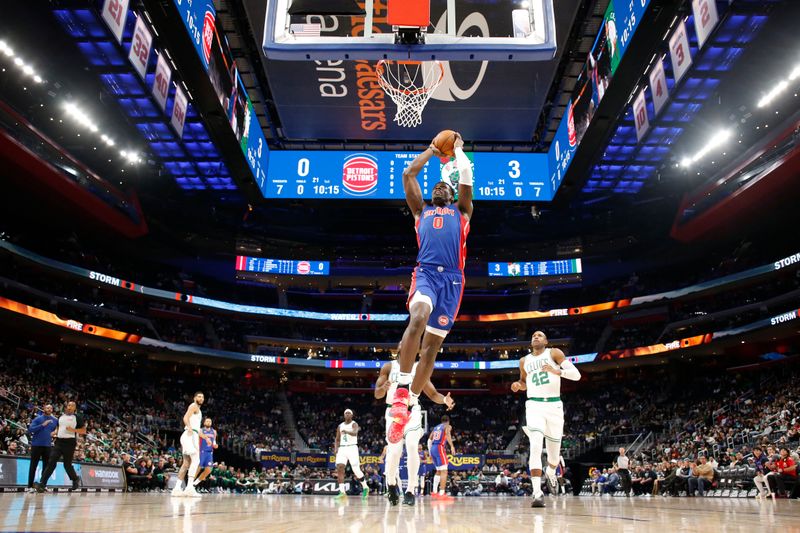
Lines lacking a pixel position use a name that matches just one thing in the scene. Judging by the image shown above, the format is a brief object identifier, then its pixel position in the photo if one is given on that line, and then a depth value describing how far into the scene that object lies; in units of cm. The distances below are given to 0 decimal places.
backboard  776
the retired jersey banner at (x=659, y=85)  1544
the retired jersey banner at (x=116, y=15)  1220
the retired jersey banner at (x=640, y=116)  1722
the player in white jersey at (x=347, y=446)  1276
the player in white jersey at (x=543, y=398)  771
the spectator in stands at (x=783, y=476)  1460
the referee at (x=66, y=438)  1060
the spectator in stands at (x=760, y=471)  1474
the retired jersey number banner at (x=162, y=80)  1497
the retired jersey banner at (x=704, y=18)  1277
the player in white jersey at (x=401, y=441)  655
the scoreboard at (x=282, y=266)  3638
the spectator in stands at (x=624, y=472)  1923
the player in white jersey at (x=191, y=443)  1062
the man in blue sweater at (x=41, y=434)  1106
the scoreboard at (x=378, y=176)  1805
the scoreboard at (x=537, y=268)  3628
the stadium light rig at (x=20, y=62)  1839
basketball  541
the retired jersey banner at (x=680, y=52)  1403
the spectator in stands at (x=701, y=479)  1703
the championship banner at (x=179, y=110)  1670
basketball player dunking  515
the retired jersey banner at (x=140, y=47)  1362
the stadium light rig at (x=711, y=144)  2234
